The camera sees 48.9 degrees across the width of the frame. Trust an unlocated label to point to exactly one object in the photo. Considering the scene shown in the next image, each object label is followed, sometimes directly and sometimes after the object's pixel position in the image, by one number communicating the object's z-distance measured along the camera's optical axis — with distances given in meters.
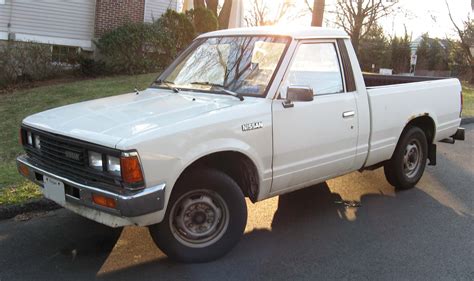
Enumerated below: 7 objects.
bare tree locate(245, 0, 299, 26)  45.47
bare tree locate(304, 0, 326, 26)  12.93
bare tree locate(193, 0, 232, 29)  17.75
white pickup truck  3.71
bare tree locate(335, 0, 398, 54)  31.78
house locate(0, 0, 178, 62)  14.88
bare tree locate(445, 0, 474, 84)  29.97
